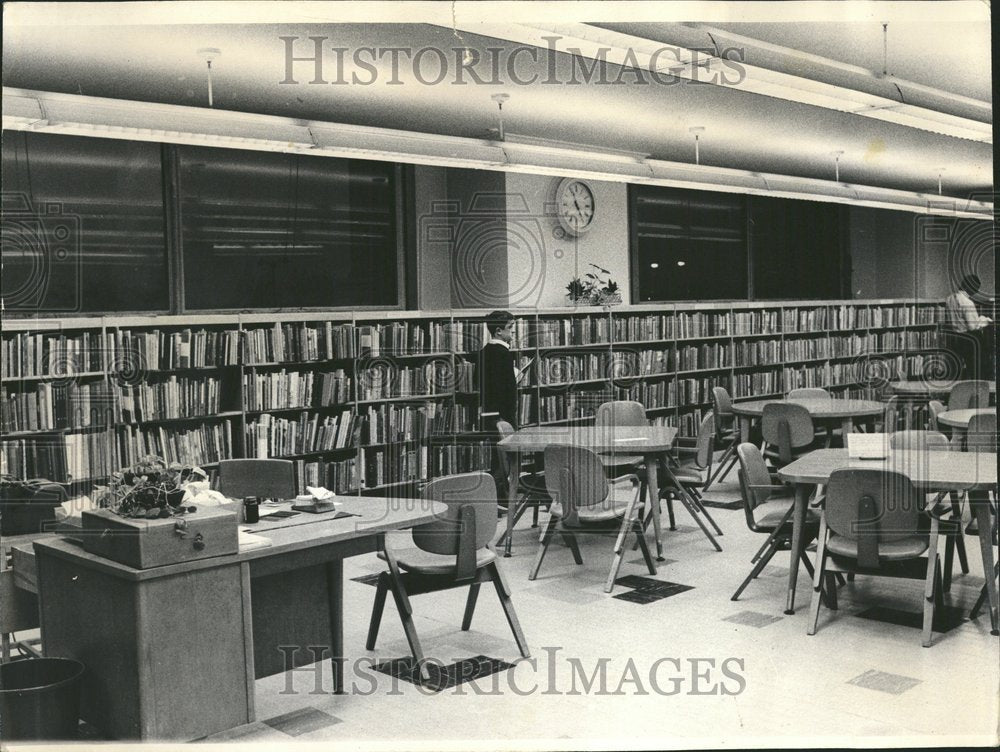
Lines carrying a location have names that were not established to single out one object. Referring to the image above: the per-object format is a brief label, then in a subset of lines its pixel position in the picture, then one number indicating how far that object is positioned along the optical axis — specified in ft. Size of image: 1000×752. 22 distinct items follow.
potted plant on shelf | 31.99
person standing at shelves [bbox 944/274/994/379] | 49.19
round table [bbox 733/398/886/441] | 26.25
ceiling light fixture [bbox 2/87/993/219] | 18.19
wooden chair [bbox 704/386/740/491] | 30.74
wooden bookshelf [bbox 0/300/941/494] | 20.49
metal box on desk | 11.45
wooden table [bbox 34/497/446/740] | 11.37
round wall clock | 31.90
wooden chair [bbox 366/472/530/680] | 14.55
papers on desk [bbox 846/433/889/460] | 18.35
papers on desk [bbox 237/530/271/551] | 12.44
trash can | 11.44
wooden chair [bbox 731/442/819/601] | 18.01
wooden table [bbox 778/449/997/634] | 16.08
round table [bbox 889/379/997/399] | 35.91
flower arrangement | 11.94
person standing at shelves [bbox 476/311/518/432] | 27.22
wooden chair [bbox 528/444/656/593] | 19.22
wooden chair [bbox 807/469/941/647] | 15.57
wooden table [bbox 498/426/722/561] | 21.29
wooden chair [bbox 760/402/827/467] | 26.25
